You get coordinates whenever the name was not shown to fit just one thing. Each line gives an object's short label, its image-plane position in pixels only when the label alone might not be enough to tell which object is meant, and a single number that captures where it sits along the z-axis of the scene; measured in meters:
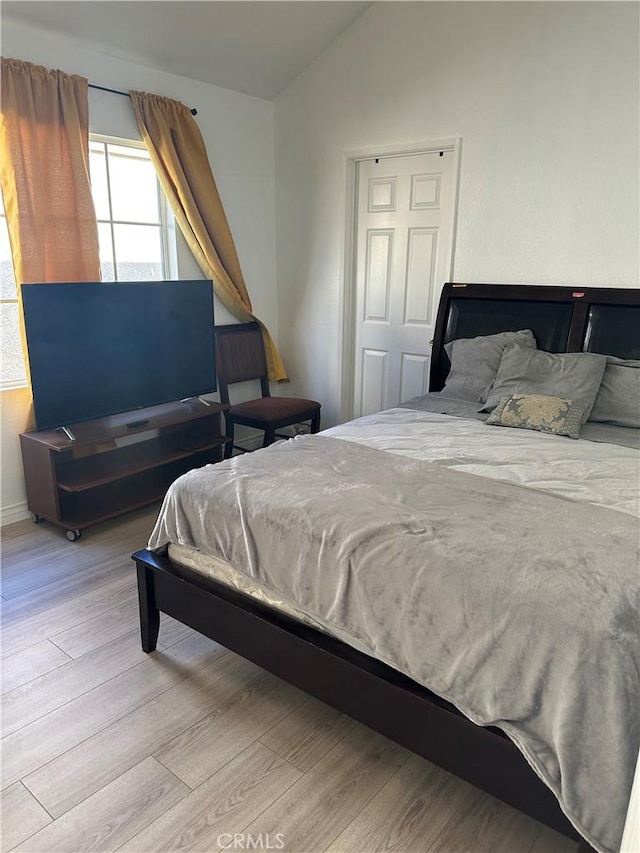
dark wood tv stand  3.16
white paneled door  3.86
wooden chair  4.01
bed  1.31
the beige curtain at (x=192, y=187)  3.61
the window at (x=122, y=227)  3.23
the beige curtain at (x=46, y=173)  2.96
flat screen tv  3.02
